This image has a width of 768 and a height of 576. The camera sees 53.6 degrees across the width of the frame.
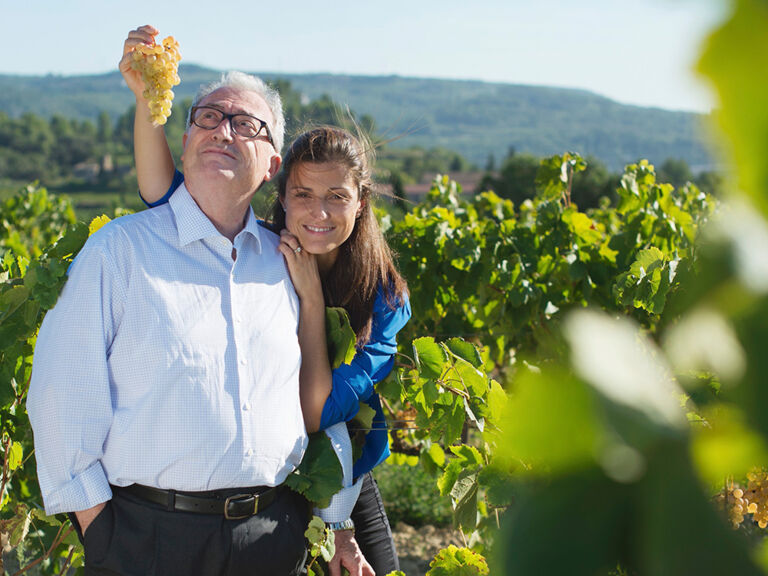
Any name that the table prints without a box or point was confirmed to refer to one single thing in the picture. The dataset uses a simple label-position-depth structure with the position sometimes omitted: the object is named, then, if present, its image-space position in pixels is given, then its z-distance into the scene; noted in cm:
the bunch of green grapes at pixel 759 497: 233
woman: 220
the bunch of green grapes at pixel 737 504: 218
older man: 183
